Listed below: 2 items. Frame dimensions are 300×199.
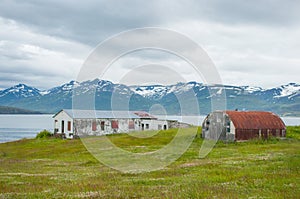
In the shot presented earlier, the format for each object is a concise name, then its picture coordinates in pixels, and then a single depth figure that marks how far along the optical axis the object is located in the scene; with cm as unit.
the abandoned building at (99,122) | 8675
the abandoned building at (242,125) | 6338
